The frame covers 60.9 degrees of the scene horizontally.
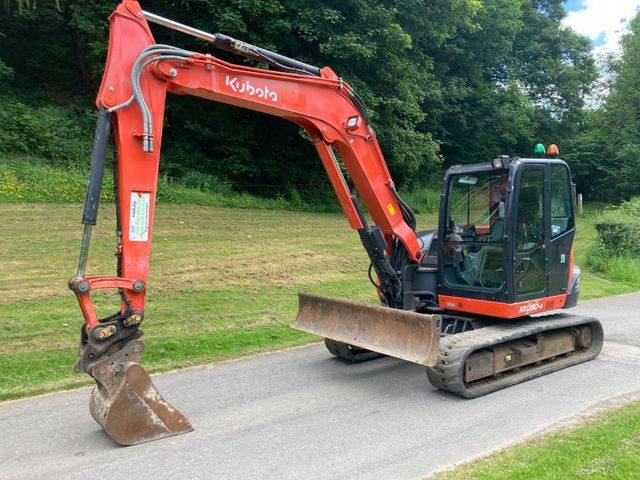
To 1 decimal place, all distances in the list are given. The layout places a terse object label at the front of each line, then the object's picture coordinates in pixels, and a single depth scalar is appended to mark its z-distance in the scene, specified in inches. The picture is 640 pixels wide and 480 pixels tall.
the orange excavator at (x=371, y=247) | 171.5
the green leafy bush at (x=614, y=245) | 592.7
